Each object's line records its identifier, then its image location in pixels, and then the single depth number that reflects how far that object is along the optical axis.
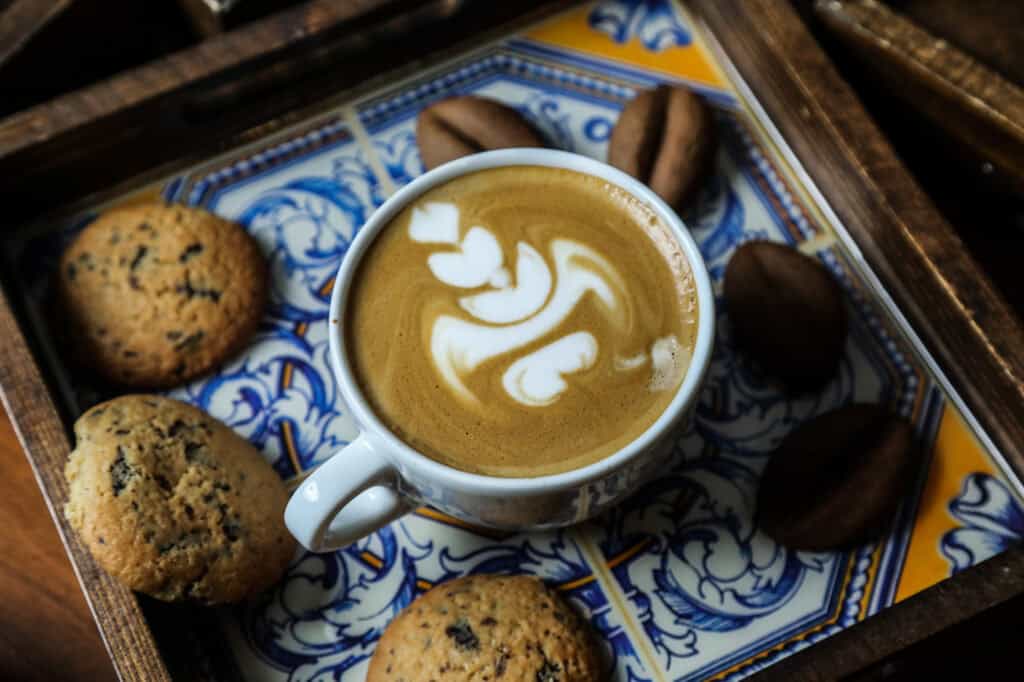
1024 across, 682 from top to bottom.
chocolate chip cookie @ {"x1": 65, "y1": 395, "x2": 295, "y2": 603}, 0.47
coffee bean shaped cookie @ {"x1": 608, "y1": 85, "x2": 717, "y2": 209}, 0.53
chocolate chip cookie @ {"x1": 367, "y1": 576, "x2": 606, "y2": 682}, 0.48
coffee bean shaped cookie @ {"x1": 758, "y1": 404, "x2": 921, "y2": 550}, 0.50
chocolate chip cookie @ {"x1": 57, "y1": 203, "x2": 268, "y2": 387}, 0.51
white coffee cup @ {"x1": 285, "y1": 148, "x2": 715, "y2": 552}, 0.46
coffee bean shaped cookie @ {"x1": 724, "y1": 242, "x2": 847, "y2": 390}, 0.51
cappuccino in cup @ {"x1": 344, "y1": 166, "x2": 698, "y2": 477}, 0.47
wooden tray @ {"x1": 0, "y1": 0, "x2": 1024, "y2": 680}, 0.49
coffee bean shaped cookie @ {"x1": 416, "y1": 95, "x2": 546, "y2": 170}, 0.53
